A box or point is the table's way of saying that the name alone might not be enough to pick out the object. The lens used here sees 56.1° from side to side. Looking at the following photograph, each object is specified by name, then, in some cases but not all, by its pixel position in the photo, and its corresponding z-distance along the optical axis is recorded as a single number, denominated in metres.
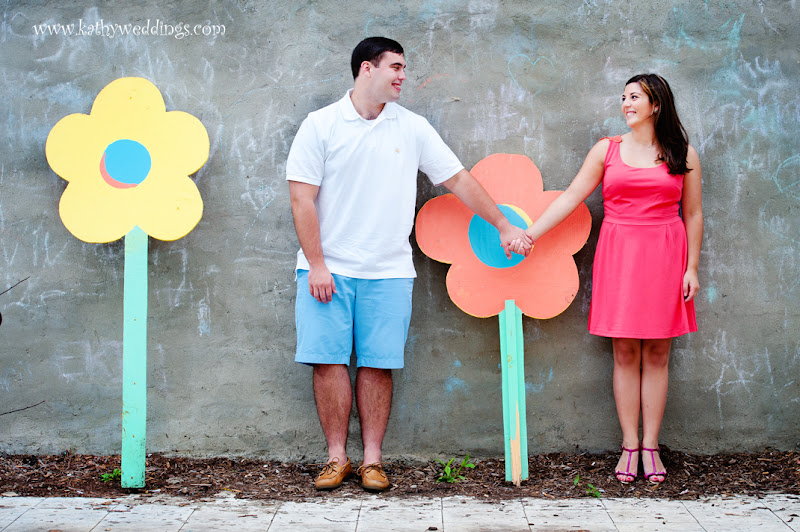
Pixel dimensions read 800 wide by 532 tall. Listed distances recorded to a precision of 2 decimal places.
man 3.37
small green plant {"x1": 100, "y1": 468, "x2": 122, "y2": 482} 3.53
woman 3.39
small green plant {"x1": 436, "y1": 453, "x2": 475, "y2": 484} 3.57
